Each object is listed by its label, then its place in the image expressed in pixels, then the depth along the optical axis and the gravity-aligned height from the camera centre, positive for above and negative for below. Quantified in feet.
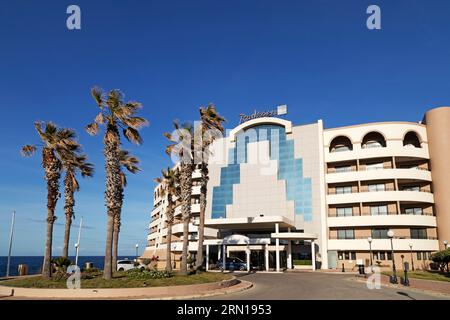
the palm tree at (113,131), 79.15 +23.85
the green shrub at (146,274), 78.23 -6.78
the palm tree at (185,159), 102.89 +23.71
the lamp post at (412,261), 160.13 -7.35
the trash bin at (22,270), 114.57 -8.43
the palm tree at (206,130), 111.45 +33.83
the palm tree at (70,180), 95.04 +16.47
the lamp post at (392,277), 95.00 -8.96
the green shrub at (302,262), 170.40 -8.61
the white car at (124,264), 161.30 -9.50
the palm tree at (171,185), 123.54 +20.10
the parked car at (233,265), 154.82 -9.03
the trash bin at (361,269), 133.38 -8.96
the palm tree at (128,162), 124.67 +26.97
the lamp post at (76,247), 120.47 -1.42
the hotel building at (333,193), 166.09 +24.52
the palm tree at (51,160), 83.82 +18.76
